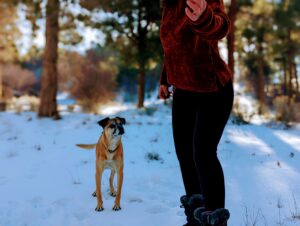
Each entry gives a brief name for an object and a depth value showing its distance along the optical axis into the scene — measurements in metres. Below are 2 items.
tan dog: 3.70
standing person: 2.24
